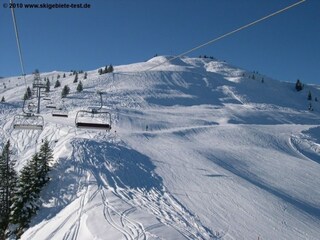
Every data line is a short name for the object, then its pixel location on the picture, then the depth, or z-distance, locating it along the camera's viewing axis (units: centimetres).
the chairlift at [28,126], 1770
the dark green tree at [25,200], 2405
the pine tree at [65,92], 7681
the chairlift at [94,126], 1686
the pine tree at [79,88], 8379
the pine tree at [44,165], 2770
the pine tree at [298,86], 13050
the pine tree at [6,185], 2622
